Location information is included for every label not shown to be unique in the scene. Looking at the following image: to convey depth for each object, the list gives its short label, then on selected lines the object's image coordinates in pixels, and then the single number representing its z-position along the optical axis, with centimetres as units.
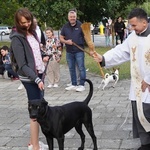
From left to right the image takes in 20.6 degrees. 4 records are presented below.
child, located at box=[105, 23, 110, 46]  2848
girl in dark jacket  483
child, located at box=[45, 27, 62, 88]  1030
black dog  457
